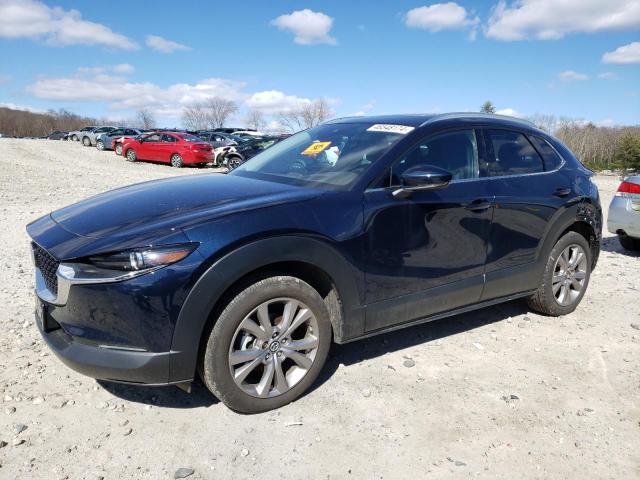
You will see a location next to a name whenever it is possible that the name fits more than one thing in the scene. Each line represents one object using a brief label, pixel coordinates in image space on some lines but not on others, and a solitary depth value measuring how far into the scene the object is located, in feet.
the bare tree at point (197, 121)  311.68
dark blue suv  8.26
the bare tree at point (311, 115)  261.11
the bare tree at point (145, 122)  355.97
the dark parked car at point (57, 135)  212.02
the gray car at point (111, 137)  100.31
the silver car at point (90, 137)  119.37
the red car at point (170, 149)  70.33
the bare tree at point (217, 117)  310.45
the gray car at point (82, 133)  129.13
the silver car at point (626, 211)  21.16
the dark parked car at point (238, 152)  71.90
